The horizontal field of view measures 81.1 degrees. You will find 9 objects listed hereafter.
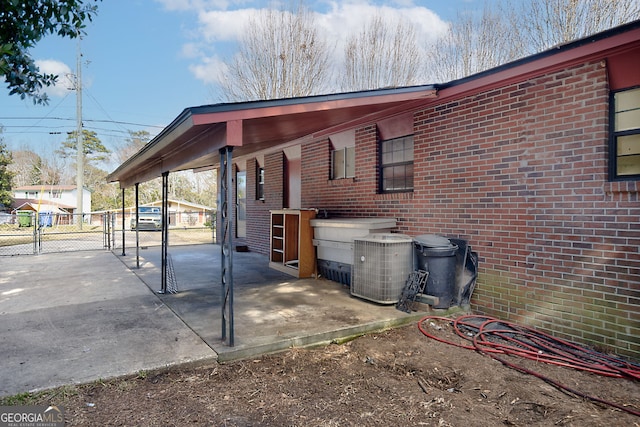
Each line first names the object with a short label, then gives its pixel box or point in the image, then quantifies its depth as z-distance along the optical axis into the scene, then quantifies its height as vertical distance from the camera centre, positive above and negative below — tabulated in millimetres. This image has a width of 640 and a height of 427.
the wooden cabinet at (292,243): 7051 -804
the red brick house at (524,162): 3668 +499
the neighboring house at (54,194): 47344 +1466
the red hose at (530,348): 3310 -1494
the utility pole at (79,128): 27997 +6031
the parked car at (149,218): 24975 -967
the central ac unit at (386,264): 5039 -836
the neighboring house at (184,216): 32378 -1117
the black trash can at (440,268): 4914 -858
